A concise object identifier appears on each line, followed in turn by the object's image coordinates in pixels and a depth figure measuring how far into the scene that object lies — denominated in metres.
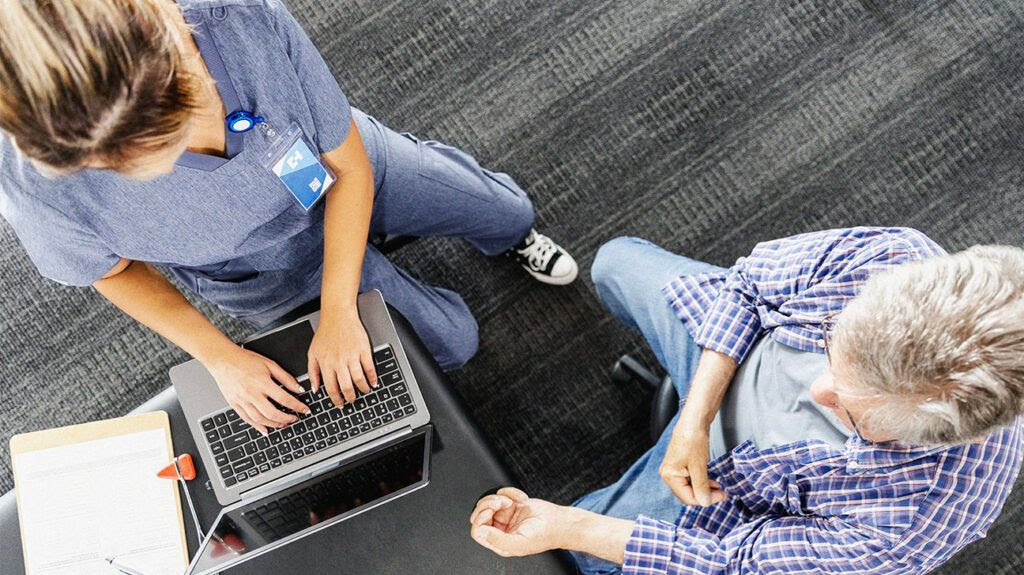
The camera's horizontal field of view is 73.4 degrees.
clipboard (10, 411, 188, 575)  1.08
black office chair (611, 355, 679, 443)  1.51
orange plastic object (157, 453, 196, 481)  1.06
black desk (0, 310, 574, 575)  1.01
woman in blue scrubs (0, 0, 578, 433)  0.66
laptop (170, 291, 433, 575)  1.00
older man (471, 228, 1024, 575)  0.77
